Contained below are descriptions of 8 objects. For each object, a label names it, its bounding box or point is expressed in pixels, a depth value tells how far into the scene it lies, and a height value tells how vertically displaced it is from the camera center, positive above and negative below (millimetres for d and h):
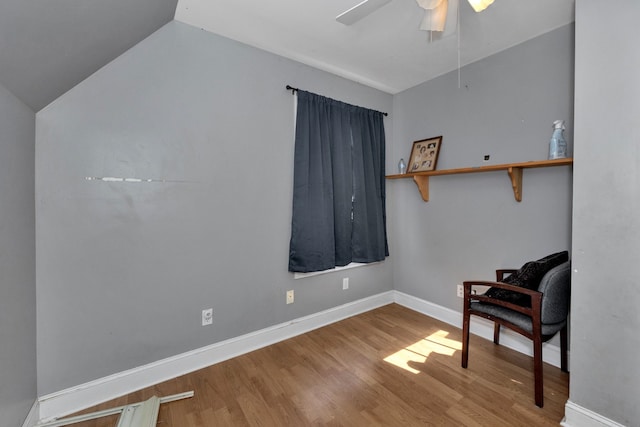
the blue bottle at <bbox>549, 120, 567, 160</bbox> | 1953 +445
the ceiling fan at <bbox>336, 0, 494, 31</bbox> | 1408 +1083
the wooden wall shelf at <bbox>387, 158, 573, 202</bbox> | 1960 +306
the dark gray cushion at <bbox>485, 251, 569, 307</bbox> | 1787 -453
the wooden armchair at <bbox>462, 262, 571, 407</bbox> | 1685 -671
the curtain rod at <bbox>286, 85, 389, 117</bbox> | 2432 +1036
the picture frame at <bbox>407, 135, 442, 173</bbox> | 2836 +550
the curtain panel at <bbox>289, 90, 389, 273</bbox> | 2506 +207
